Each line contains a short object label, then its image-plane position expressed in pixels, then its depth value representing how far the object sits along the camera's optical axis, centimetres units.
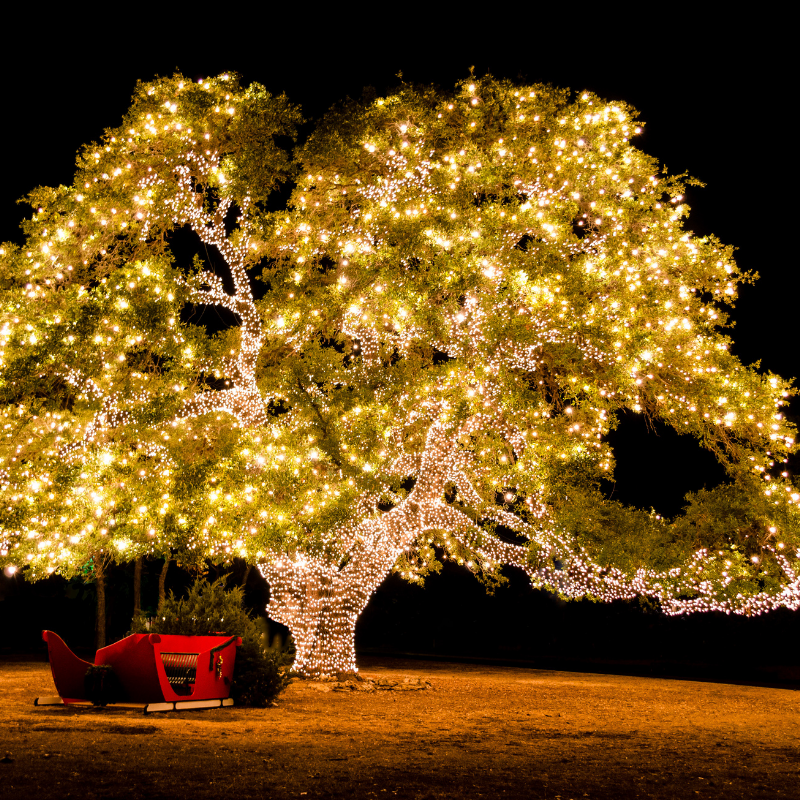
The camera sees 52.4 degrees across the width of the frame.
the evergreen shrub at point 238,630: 973
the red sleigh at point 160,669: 862
